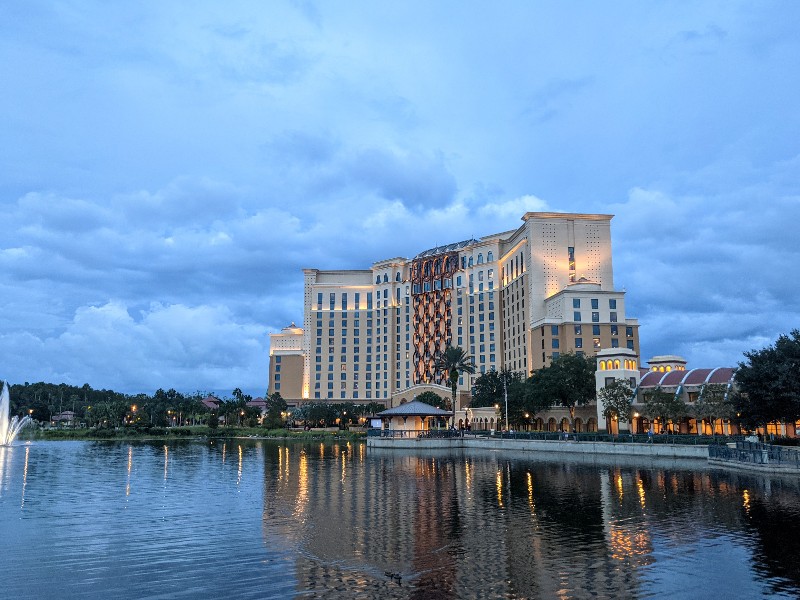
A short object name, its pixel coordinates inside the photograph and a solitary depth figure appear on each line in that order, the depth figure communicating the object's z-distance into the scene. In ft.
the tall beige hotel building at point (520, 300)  428.97
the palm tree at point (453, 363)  431.02
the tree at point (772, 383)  195.21
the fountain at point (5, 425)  341.41
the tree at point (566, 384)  344.08
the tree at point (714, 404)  260.21
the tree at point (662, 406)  282.77
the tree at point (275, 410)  529.86
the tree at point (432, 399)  510.58
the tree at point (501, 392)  390.62
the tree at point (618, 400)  301.84
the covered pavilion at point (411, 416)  343.67
